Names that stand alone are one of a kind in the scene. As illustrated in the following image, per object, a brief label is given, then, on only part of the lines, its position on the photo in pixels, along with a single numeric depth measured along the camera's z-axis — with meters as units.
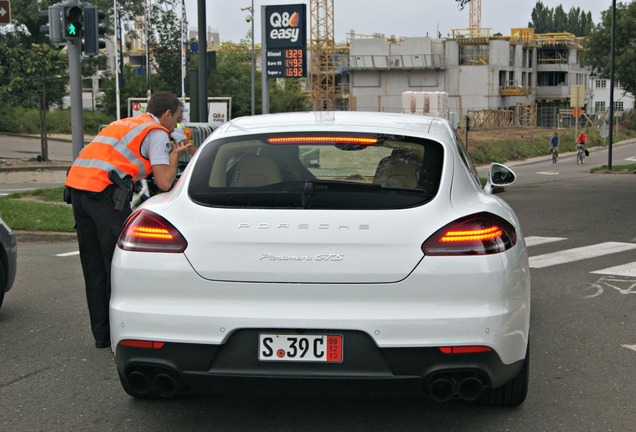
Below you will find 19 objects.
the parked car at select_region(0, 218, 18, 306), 7.68
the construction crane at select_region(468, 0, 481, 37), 133.75
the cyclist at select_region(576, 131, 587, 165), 50.08
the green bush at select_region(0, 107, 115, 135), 53.66
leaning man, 6.07
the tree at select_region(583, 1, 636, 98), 47.09
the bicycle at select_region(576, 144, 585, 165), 50.34
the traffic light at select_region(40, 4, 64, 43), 15.16
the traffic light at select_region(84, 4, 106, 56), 15.27
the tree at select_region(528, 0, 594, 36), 166.50
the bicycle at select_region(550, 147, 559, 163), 53.41
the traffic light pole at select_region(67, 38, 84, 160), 14.78
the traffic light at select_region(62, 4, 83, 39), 15.10
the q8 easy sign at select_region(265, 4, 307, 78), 30.30
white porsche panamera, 4.26
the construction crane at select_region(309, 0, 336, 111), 99.25
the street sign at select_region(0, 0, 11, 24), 16.75
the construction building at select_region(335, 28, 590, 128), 101.31
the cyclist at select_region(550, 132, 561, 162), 53.13
